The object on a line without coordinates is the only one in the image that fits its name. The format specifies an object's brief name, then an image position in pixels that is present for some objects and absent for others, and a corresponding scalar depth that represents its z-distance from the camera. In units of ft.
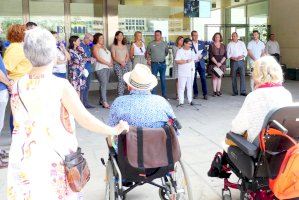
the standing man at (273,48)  42.68
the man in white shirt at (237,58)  31.78
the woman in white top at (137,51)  30.81
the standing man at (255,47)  32.32
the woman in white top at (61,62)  23.15
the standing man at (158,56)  29.91
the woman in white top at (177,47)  29.51
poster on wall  43.27
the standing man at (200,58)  30.68
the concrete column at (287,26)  43.91
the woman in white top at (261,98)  9.55
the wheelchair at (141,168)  9.27
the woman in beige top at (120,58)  28.66
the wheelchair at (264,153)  8.66
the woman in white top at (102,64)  27.53
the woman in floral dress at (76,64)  25.45
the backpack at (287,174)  8.23
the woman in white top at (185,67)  27.14
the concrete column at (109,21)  38.32
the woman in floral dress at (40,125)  7.07
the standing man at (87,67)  27.07
